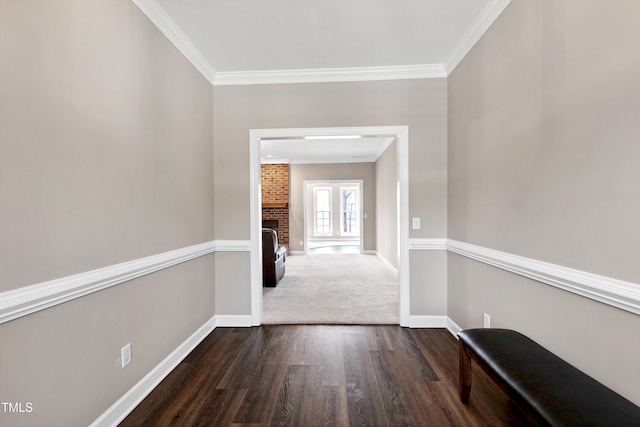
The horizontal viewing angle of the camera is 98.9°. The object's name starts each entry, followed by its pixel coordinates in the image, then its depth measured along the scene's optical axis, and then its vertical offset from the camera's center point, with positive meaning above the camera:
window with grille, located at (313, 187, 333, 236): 10.47 +0.10
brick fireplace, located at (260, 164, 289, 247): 7.88 +0.52
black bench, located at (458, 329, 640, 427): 1.00 -0.73
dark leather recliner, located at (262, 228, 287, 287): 4.42 -0.73
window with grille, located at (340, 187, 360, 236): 10.53 +0.06
